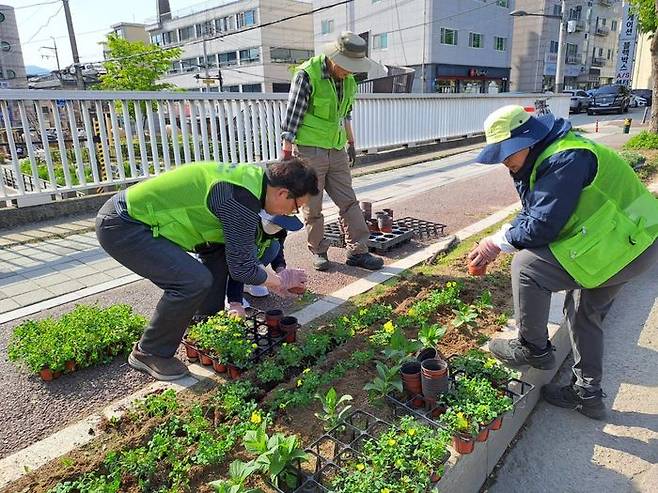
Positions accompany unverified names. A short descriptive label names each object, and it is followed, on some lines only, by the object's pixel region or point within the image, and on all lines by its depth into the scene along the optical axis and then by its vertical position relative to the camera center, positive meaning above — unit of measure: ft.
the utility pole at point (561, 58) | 67.46 +3.76
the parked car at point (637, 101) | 116.16 -4.16
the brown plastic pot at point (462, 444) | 6.82 -4.75
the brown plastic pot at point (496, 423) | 7.37 -4.89
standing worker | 13.19 -0.93
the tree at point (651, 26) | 39.14 +5.55
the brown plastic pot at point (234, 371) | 8.96 -4.78
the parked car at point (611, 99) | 97.09 -2.94
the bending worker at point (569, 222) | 7.47 -2.04
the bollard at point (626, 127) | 56.59 -4.80
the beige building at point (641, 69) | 144.15 +4.03
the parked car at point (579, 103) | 105.70 -3.66
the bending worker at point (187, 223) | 8.38 -2.05
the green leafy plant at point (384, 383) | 7.93 -4.53
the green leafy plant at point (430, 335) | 9.18 -4.40
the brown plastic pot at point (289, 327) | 9.94 -4.49
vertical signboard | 126.82 +8.63
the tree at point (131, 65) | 74.38 +5.87
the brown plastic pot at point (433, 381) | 7.62 -4.35
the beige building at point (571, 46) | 148.25 +13.06
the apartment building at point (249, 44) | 152.56 +17.39
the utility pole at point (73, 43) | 74.90 +9.47
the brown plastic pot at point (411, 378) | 7.94 -4.44
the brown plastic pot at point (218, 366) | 9.15 -4.80
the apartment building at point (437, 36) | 118.93 +13.88
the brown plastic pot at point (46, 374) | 8.96 -4.69
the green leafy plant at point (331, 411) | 7.22 -4.55
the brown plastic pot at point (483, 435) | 7.09 -4.84
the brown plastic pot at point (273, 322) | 10.09 -4.45
